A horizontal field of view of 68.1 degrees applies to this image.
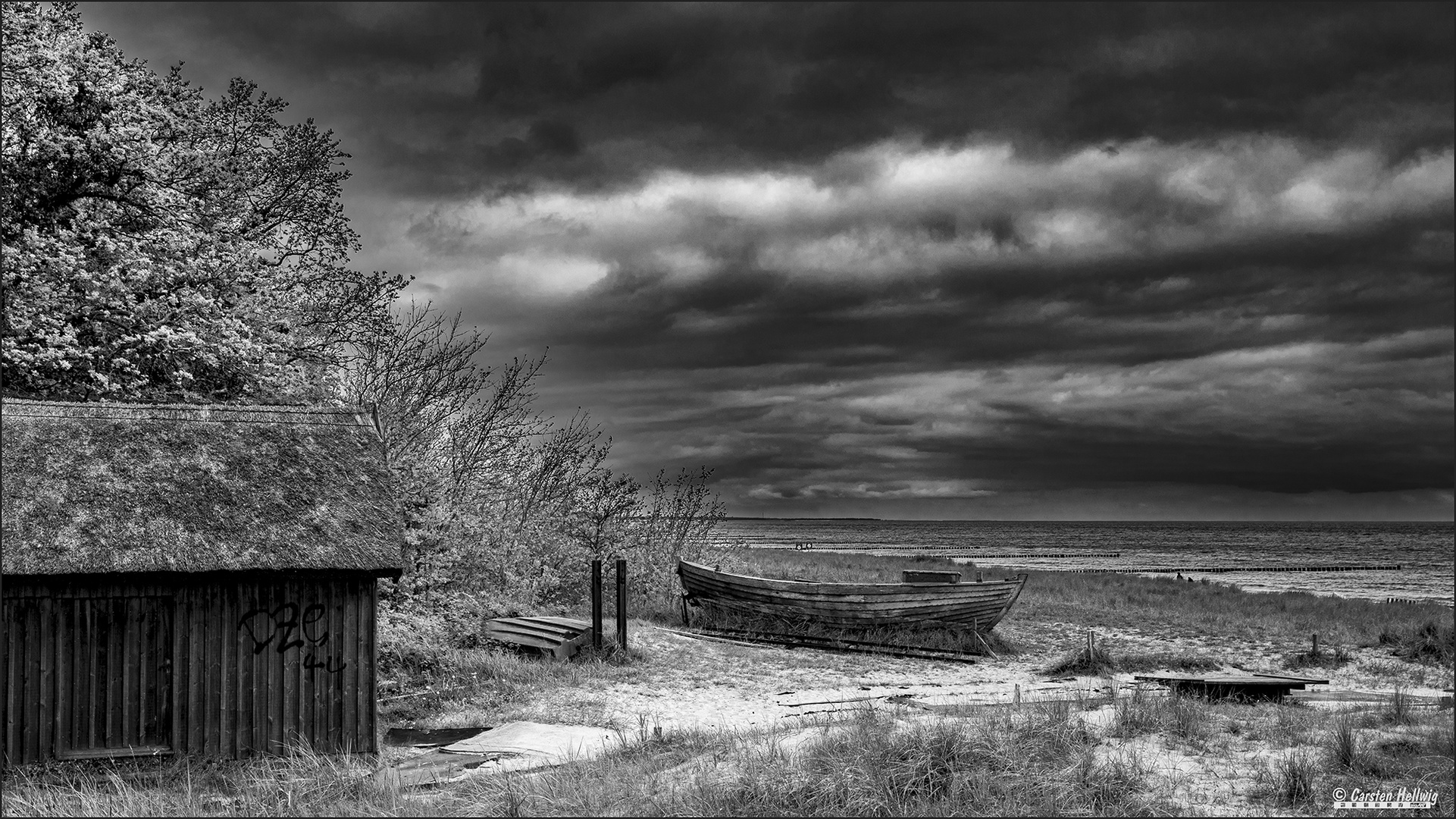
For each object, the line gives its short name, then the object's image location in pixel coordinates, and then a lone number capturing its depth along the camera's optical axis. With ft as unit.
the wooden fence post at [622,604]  61.31
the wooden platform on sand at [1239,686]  47.96
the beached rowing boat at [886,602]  71.77
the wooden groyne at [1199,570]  203.41
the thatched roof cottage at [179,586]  34.60
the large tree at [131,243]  57.88
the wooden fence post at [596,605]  61.52
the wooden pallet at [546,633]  59.26
